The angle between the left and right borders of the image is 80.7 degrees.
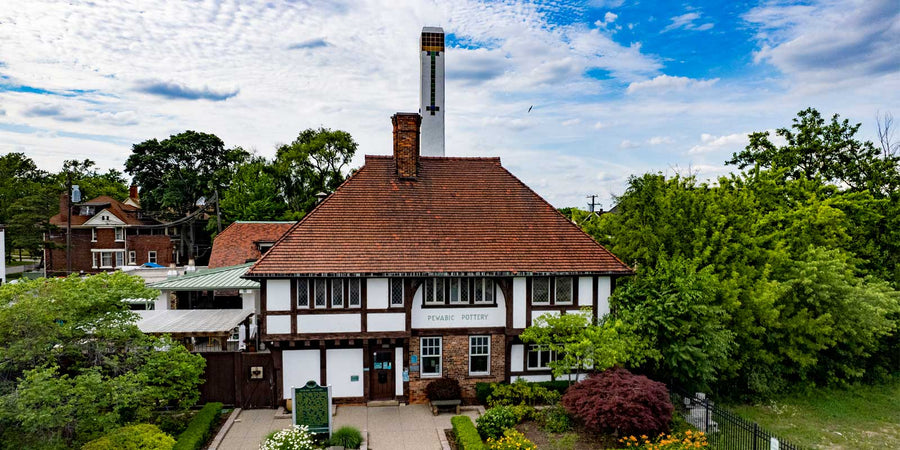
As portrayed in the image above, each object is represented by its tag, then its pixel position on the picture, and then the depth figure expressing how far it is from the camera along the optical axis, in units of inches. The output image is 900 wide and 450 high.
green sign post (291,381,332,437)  567.2
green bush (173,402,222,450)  522.9
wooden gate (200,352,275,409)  665.0
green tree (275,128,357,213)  1713.8
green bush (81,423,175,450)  462.3
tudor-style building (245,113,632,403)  648.4
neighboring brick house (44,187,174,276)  1787.6
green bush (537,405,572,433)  592.1
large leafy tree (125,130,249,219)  2092.8
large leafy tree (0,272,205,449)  429.7
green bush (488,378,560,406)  651.8
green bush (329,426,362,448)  547.2
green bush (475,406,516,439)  570.3
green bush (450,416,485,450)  533.2
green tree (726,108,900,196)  1028.5
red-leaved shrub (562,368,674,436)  539.5
